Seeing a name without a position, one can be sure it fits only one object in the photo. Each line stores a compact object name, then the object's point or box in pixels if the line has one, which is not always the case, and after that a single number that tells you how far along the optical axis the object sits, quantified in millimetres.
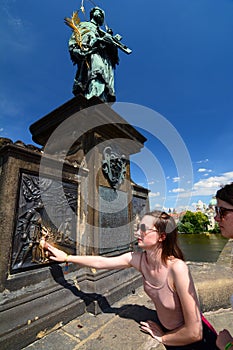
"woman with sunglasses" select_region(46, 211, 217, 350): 1309
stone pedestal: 1902
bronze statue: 4133
